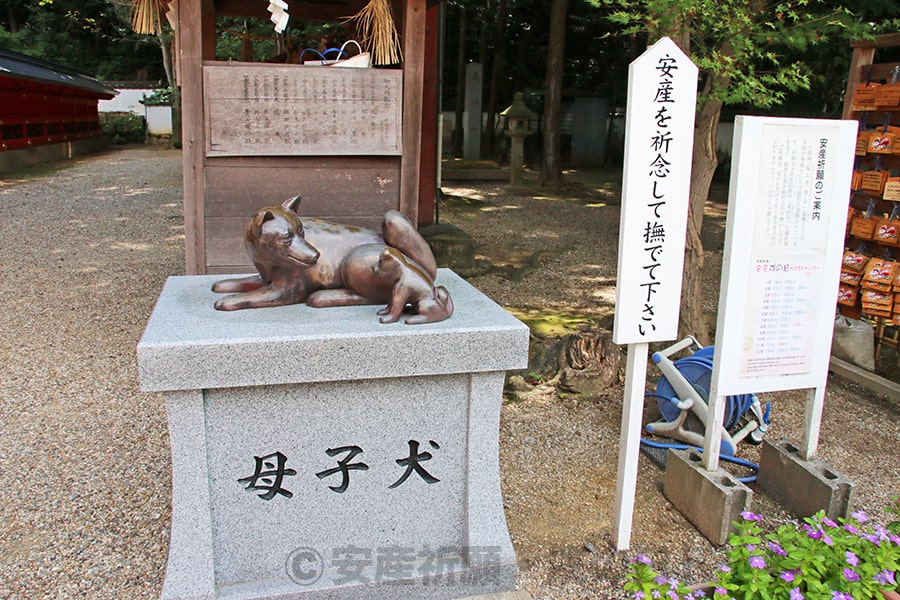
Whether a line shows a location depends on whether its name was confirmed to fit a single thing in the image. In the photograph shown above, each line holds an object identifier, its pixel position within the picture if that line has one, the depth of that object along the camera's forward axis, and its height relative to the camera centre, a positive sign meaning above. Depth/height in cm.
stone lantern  1406 +66
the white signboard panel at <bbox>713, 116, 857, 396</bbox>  293 -34
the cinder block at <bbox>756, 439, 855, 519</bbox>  310 -143
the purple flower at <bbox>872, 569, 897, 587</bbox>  223 -128
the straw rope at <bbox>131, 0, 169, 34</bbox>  436 +85
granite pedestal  232 -104
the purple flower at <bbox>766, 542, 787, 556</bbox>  239 -128
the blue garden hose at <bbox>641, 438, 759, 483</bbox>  358 -154
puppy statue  253 -48
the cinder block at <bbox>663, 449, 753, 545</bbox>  296 -143
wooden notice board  413 +28
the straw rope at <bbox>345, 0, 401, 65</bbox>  426 +77
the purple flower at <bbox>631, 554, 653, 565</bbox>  241 -135
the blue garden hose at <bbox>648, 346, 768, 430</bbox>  378 -123
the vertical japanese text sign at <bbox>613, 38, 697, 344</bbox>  262 -9
